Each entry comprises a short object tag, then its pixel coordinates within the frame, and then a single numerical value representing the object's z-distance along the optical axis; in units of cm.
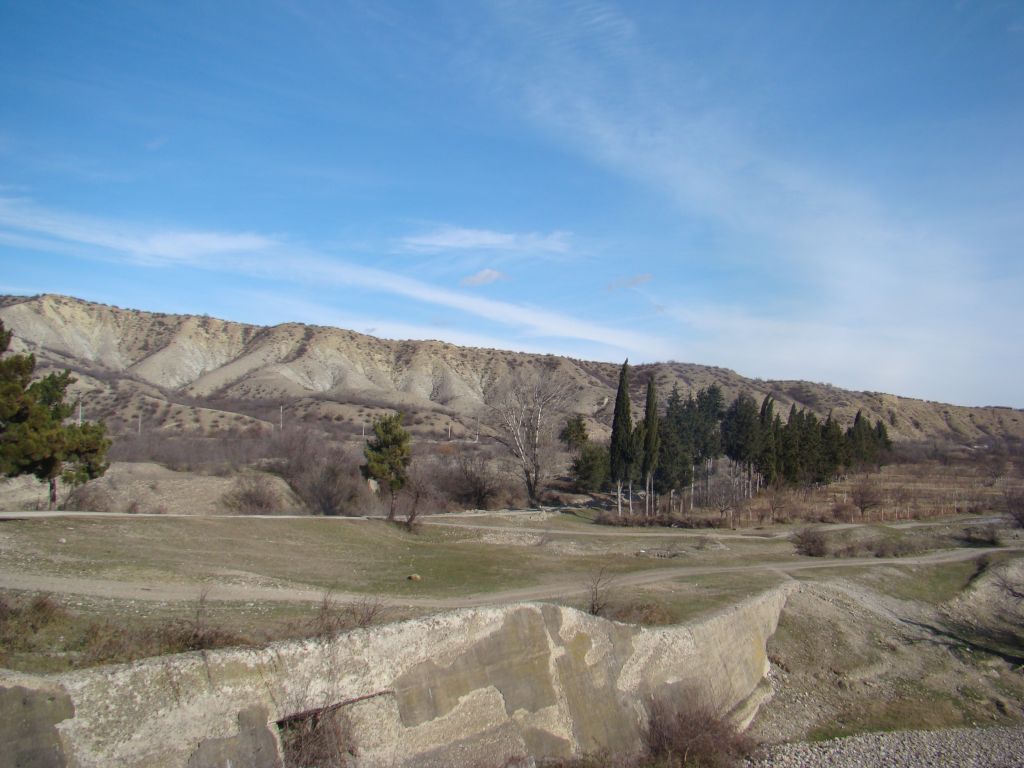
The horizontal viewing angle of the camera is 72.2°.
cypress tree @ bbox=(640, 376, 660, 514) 4656
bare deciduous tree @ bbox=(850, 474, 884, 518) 5112
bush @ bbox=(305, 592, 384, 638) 1103
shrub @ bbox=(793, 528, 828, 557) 3556
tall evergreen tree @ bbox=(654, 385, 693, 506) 5056
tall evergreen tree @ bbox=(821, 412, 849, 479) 6638
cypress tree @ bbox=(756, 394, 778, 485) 5768
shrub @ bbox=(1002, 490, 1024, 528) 4700
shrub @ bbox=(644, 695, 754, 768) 1398
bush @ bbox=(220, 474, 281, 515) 3916
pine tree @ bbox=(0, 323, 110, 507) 2041
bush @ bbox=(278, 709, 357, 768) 931
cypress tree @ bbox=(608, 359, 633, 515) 4534
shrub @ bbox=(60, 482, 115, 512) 3098
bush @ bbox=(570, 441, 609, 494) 5609
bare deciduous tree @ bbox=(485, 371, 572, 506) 4966
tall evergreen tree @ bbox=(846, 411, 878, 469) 8025
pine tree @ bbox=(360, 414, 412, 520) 3547
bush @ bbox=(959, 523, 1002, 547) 4228
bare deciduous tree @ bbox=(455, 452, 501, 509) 4841
